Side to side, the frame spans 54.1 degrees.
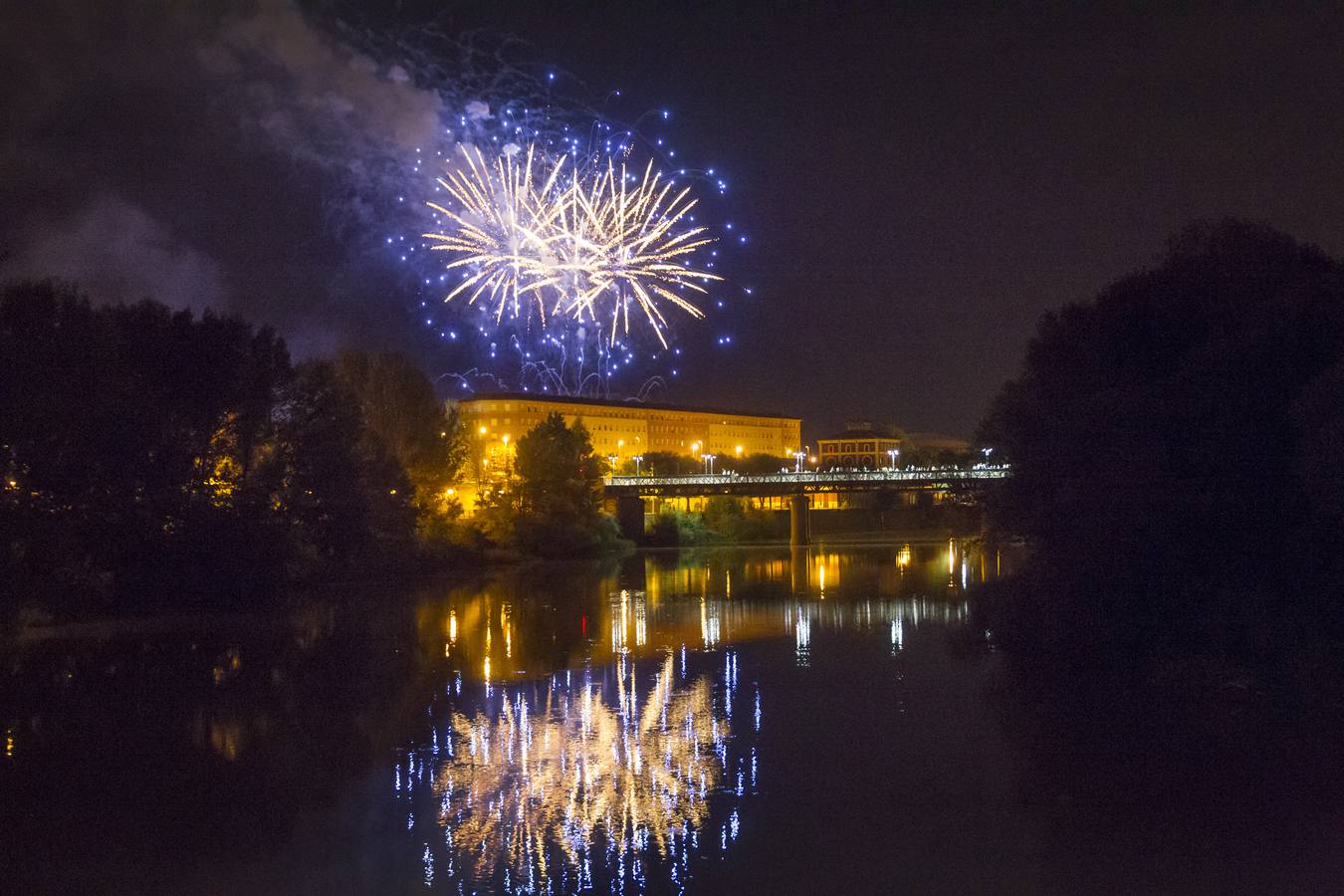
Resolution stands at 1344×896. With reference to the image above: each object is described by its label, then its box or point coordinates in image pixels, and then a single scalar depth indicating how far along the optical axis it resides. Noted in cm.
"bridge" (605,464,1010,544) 8475
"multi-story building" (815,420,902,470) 17825
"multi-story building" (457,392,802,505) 13688
